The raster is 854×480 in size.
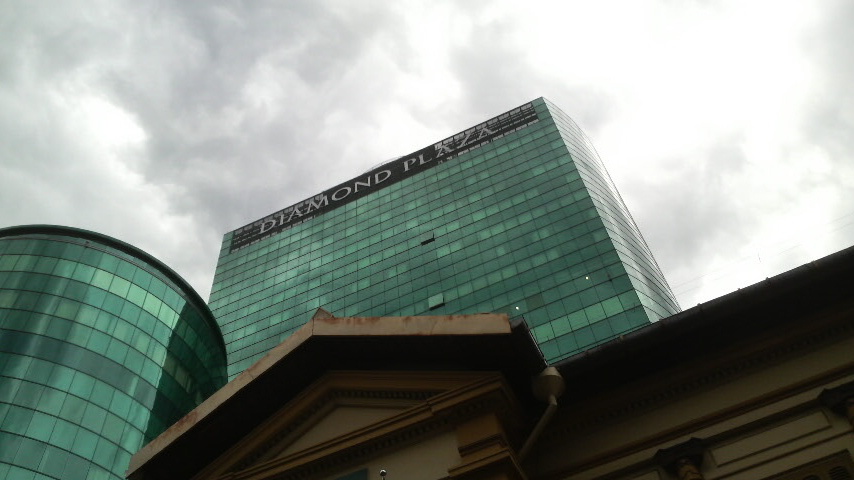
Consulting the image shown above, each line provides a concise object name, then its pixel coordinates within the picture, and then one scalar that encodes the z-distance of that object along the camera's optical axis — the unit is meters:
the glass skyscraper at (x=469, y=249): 64.75
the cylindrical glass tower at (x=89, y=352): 38.25
